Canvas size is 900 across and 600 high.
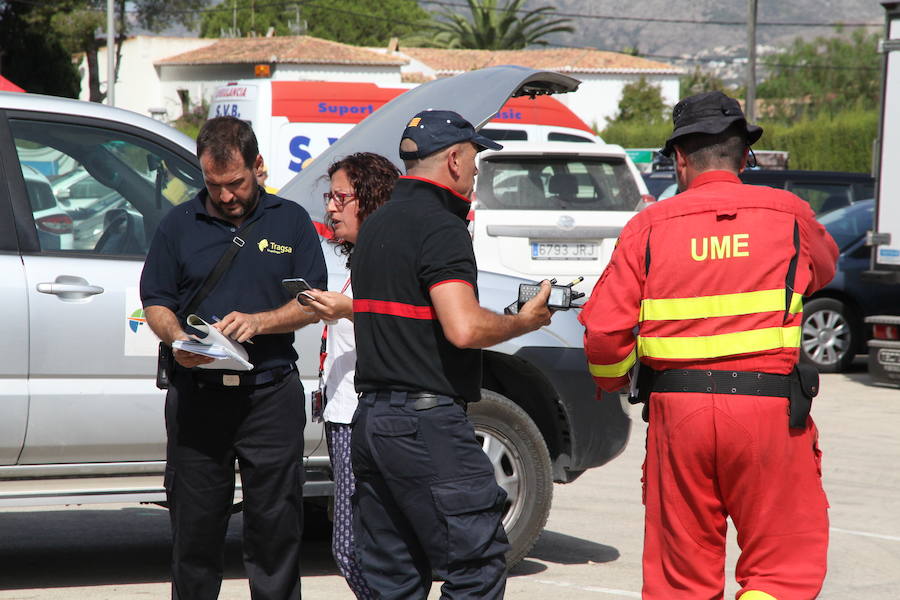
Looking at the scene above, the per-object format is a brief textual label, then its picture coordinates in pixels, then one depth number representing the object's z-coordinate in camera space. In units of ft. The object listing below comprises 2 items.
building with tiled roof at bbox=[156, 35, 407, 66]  188.24
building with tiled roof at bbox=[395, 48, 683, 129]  208.23
